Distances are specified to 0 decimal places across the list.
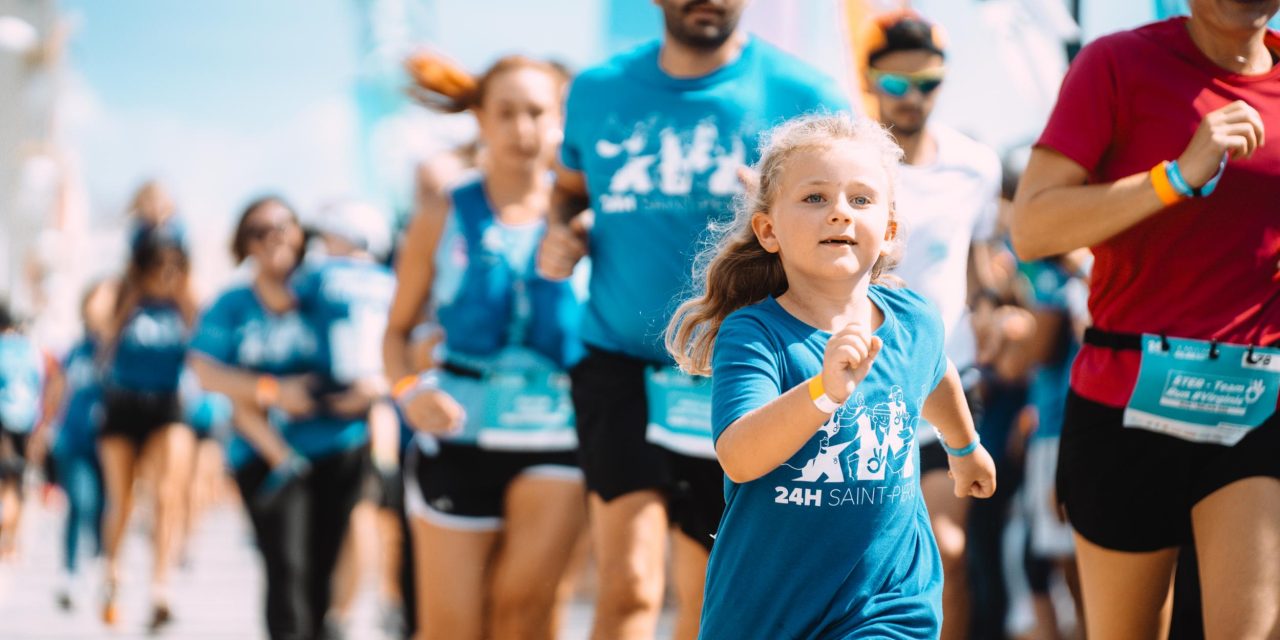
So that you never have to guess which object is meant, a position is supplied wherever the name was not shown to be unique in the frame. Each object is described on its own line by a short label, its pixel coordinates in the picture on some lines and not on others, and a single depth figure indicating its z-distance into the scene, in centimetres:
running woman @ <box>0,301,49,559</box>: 2614
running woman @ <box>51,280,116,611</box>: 2407
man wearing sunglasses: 940
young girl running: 590
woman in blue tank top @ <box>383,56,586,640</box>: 1030
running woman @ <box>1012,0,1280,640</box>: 690
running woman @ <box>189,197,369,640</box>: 1373
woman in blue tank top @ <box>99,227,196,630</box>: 2077
